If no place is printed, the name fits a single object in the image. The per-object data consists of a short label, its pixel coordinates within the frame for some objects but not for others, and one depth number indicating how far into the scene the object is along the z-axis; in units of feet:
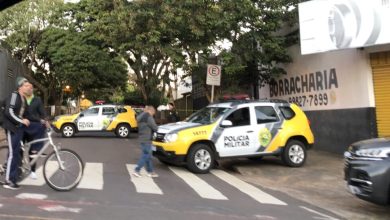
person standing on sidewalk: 27.73
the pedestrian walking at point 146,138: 36.58
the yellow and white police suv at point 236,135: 40.40
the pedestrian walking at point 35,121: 28.82
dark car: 25.20
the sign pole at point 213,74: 52.03
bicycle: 28.32
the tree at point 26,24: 132.87
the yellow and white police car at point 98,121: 75.66
